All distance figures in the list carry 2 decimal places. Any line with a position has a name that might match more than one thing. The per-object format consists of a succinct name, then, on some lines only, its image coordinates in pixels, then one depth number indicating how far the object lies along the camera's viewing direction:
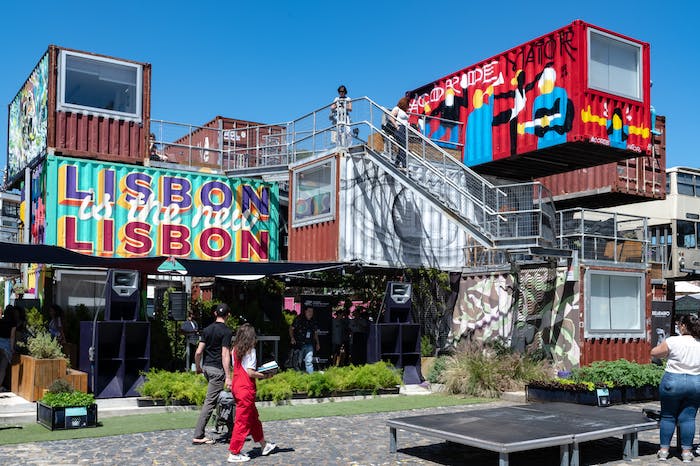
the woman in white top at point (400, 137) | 19.19
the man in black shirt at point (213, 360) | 10.11
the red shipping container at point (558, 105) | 19.31
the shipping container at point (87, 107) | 20.59
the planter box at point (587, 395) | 13.70
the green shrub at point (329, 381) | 14.31
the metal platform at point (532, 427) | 8.14
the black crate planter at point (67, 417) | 11.11
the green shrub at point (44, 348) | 14.09
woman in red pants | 9.00
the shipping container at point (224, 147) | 22.73
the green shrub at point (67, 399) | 11.23
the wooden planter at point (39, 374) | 13.69
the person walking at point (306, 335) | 17.28
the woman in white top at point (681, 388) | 9.00
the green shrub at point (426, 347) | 19.83
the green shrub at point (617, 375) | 14.69
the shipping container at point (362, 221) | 20.33
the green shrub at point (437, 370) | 17.45
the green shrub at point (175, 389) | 13.43
